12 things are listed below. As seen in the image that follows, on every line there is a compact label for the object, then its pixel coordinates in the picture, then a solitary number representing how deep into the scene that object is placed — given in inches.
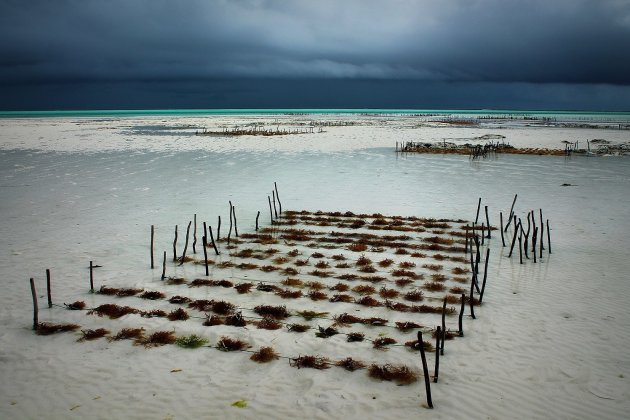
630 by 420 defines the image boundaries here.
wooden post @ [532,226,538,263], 416.8
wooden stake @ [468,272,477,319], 284.7
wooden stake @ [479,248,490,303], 318.7
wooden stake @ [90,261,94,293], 335.9
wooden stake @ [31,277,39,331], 271.8
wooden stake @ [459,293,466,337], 263.6
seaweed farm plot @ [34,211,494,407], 255.0
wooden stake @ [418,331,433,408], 195.9
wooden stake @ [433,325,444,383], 209.2
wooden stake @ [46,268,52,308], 300.5
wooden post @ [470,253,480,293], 356.8
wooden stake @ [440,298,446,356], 236.9
